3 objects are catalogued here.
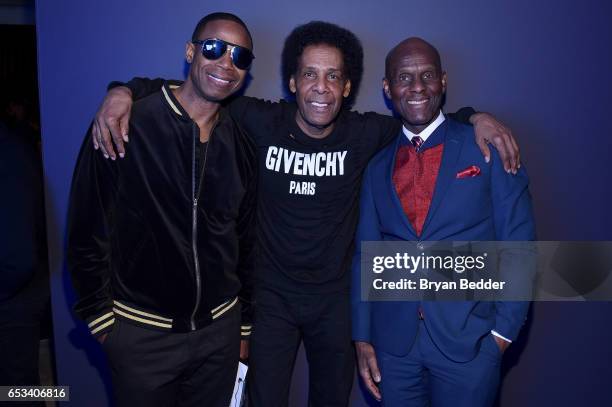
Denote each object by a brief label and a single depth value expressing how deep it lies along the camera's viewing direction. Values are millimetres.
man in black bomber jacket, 2234
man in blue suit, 2322
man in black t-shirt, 2605
